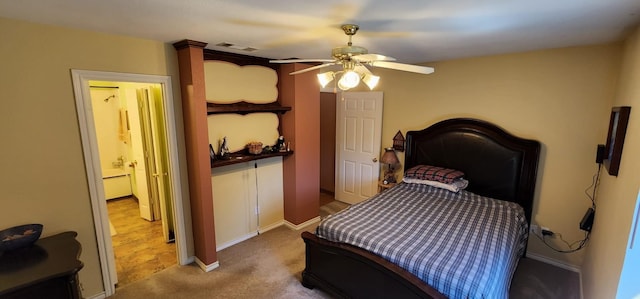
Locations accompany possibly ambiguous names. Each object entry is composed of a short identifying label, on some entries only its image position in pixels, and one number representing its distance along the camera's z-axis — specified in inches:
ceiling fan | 69.6
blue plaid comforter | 71.8
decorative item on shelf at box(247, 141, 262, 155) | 131.4
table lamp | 152.5
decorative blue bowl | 72.1
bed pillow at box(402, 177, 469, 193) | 124.4
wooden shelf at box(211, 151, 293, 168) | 117.4
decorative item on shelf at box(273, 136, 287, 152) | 143.2
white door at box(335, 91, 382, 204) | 165.2
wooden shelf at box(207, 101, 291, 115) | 115.5
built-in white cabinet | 128.3
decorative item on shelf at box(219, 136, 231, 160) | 122.7
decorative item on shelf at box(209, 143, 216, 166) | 118.1
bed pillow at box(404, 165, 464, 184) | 127.0
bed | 79.4
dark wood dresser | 63.6
